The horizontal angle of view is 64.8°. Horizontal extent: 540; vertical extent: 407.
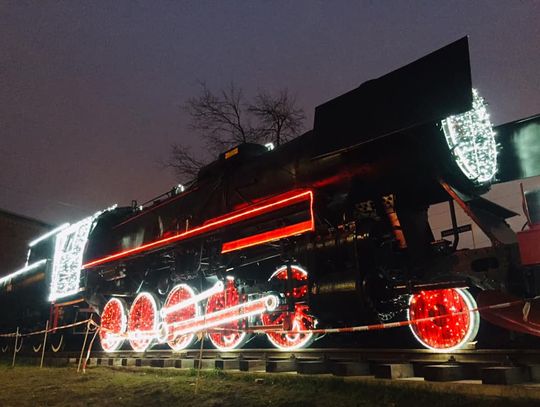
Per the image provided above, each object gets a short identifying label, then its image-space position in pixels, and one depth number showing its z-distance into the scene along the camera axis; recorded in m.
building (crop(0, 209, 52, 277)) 34.09
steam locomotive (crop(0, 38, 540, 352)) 3.73
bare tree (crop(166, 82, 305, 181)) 18.09
